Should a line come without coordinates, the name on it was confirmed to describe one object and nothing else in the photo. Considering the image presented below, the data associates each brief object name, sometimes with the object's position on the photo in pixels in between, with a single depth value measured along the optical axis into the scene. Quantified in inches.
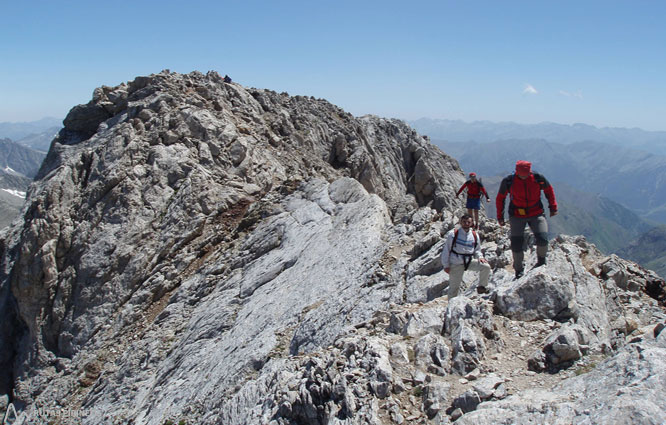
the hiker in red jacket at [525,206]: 509.0
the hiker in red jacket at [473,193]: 732.0
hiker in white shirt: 518.3
